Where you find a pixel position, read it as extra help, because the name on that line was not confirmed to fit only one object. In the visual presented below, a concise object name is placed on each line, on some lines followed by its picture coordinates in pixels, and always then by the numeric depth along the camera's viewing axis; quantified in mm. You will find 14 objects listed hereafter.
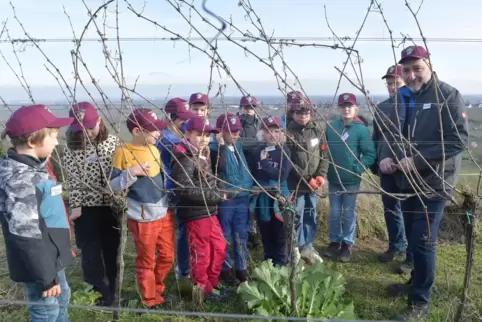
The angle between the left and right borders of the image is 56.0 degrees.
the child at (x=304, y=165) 4039
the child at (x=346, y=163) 4258
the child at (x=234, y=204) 3691
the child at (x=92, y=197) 3256
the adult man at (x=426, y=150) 3045
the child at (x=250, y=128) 4852
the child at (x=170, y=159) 3478
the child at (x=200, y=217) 3355
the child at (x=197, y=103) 4297
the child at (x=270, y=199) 3840
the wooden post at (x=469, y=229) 2678
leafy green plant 2982
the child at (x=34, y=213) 2326
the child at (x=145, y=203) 3182
